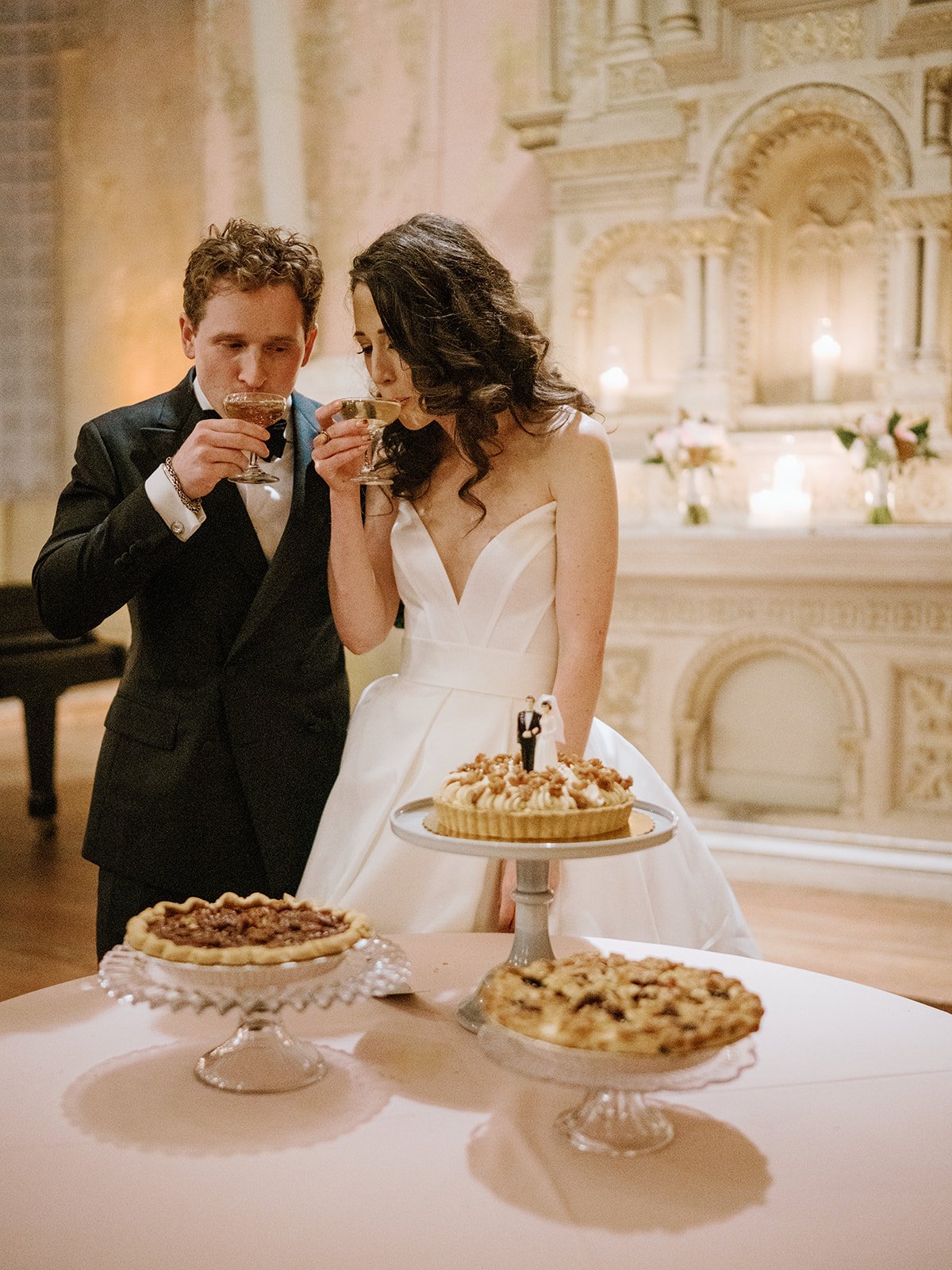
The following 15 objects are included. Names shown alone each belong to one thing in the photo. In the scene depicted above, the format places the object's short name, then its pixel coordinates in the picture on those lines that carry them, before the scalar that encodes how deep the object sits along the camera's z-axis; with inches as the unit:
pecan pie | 49.6
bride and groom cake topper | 62.4
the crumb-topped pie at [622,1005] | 43.9
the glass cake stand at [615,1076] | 44.1
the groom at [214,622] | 80.0
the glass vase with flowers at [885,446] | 198.1
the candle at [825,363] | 215.5
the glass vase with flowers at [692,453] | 210.1
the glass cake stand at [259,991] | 49.5
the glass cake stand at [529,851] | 52.7
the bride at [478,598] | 81.4
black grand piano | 213.0
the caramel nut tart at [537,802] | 56.1
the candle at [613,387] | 231.1
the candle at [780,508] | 202.4
